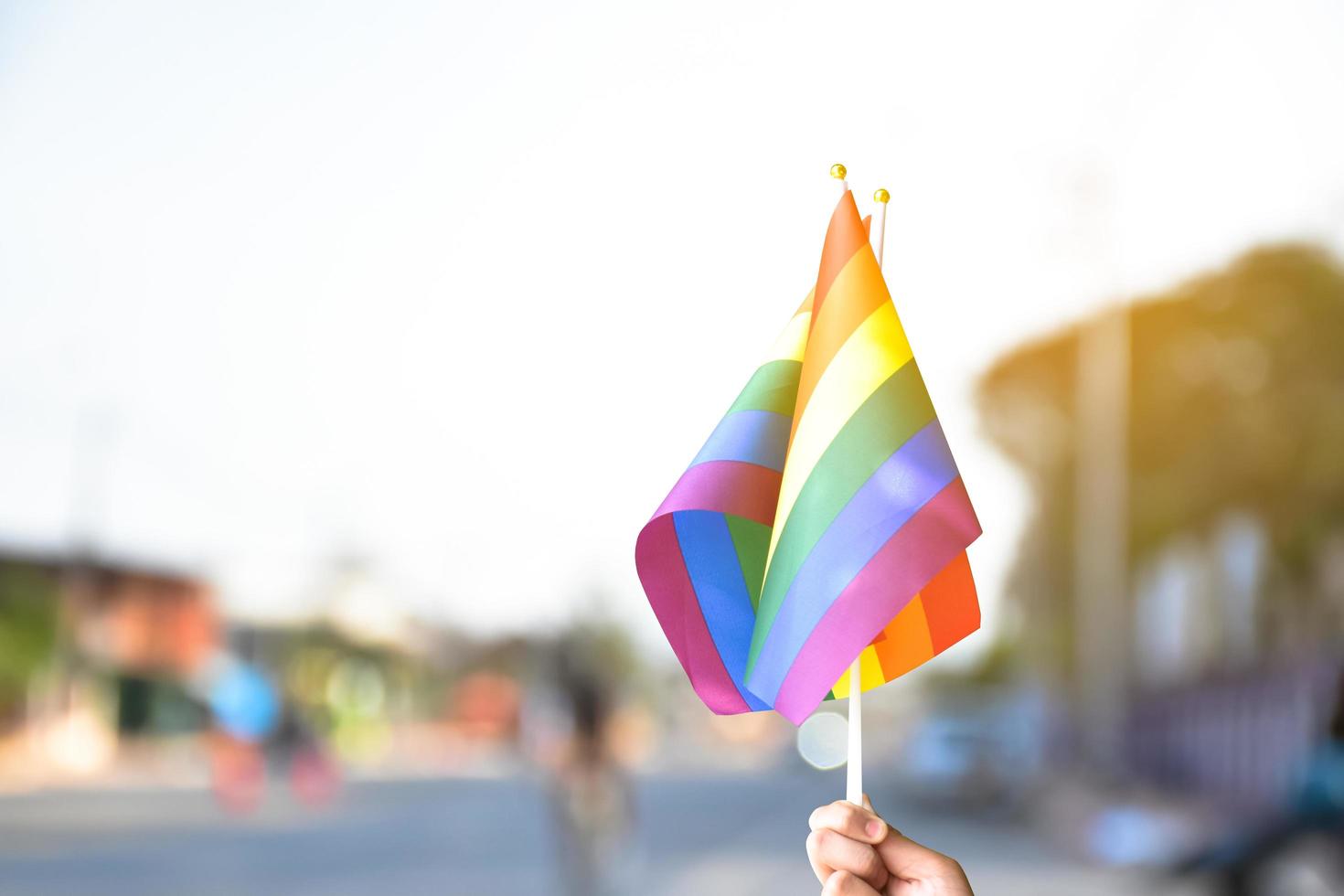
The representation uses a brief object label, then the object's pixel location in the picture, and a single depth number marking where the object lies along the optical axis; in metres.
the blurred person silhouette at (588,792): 13.71
